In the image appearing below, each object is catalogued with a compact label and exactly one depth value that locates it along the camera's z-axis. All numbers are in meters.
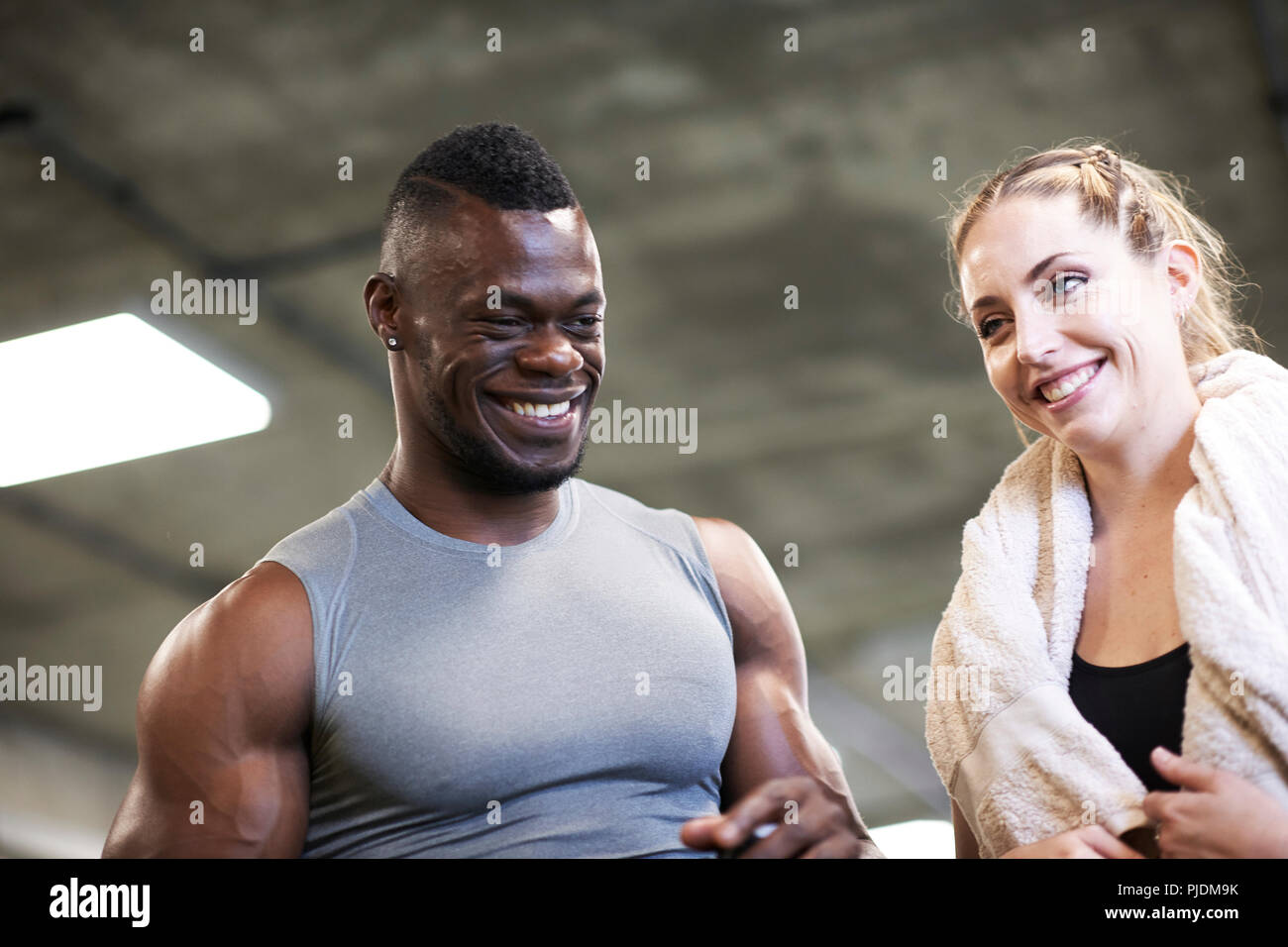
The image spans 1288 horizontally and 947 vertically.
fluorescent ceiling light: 2.24
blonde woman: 1.01
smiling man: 1.05
